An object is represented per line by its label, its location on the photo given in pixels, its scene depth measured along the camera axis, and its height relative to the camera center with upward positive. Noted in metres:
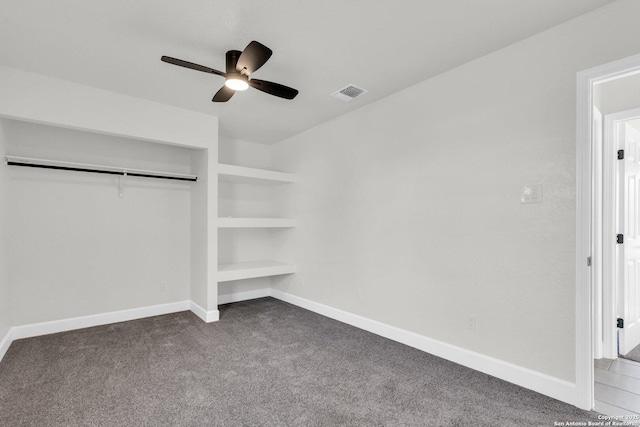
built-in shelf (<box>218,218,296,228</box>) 3.93 -0.11
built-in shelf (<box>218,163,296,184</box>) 3.99 +0.53
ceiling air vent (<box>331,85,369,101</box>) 3.11 +1.26
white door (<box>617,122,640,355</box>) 2.92 -0.23
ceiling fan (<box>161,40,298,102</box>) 2.10 +1.05
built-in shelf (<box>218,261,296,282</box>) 3.96 -0.74
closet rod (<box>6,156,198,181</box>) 3.02 +0.50
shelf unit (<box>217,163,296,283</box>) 3.96 -0.11
